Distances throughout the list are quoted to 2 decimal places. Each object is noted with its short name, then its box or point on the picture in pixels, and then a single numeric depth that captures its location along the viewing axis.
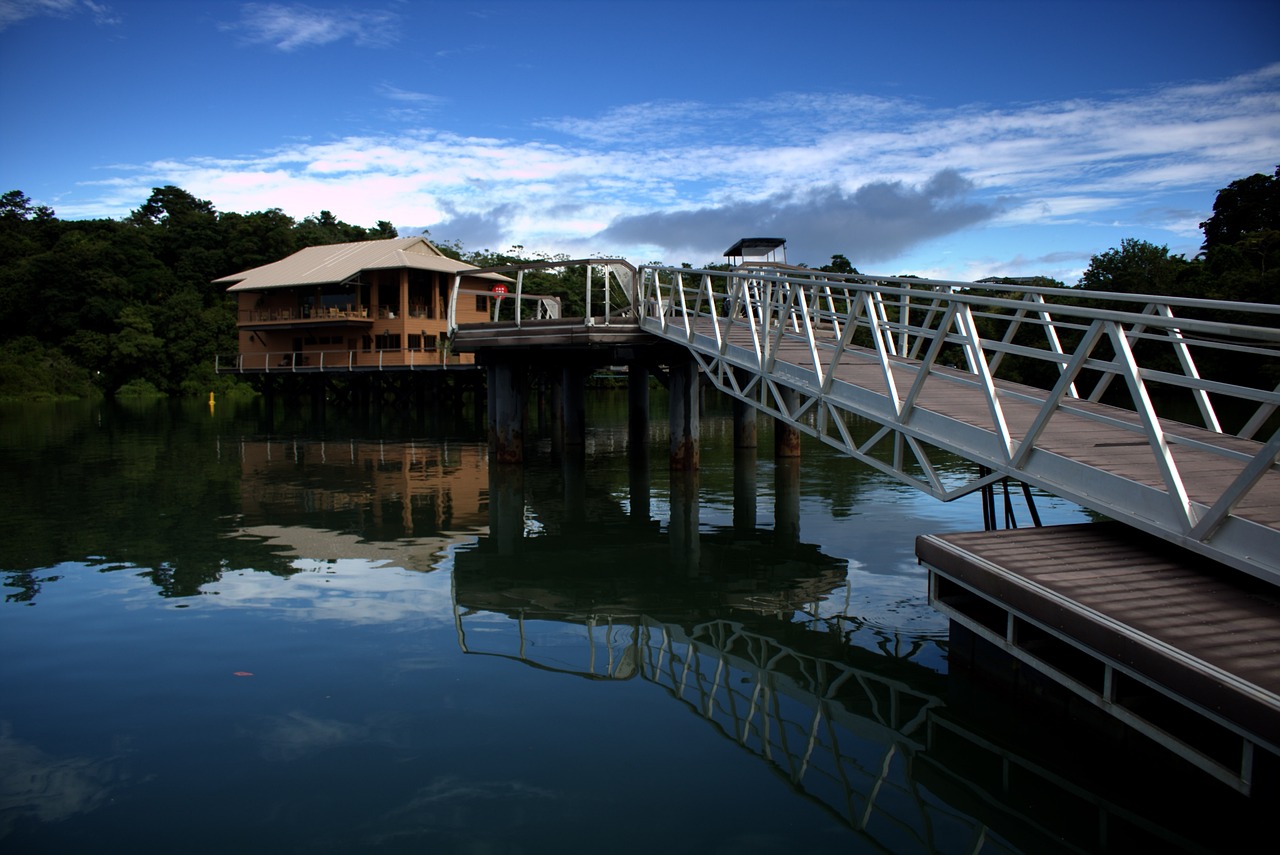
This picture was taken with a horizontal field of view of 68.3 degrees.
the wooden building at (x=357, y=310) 44.62
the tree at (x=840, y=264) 61.92
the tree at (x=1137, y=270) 48.72
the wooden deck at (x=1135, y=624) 4.57
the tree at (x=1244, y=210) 51.38
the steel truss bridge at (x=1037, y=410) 5.62
